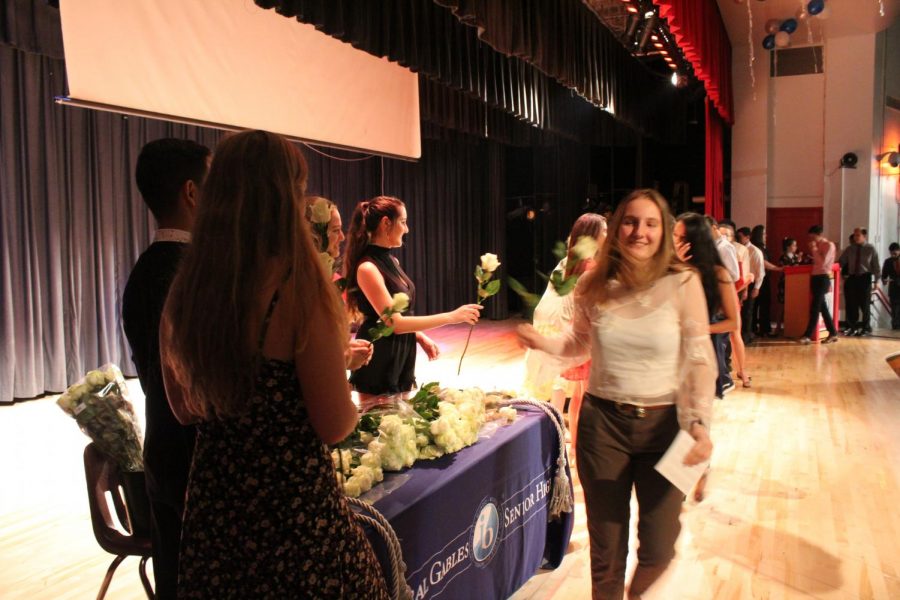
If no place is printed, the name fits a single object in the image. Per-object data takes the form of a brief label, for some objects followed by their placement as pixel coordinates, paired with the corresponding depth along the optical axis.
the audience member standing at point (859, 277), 9.66
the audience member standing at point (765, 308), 9.85
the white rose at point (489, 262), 2.29
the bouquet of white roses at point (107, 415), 1.94
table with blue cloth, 1.85
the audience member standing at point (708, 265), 3.42
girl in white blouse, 2.00
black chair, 1.98
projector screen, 3.80
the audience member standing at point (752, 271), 8.40
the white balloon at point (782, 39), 9.50
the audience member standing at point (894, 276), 10.13
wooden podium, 9.40
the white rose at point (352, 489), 1.74
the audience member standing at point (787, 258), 9.73
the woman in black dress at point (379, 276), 2.87
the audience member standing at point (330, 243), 1.75
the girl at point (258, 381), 1.13
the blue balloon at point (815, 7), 8.24
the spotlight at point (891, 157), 10.65
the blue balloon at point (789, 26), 9.34
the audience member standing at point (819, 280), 8.76
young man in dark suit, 1.53
